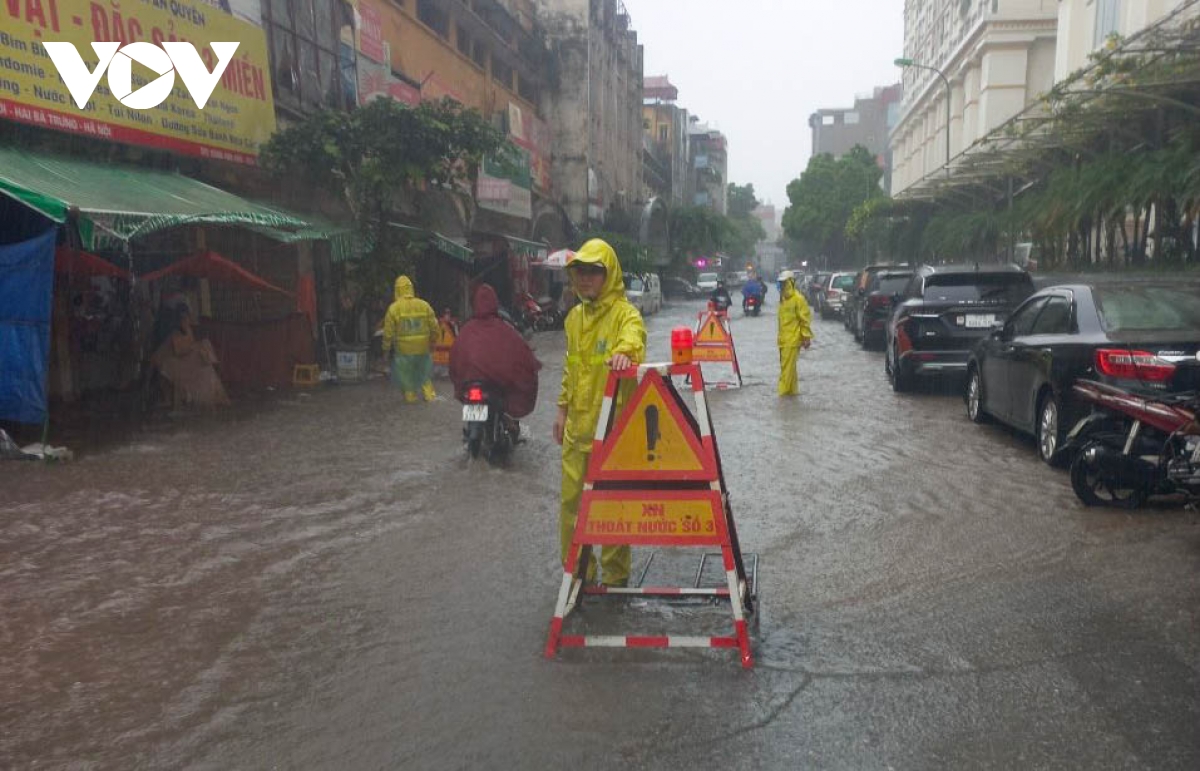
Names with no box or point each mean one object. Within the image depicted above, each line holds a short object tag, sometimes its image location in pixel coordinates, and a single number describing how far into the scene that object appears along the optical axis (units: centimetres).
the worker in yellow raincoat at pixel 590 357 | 520
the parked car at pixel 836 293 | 3553
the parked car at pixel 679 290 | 6000
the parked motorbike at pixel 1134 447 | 654
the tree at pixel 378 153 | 1625
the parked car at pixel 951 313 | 1366
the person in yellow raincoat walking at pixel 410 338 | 1337
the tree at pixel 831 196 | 8212
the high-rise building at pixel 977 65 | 4328
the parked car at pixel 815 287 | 4006
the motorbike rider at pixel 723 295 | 3583
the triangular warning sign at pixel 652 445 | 461
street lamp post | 4226
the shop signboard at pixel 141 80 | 1095
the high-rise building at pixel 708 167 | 11072
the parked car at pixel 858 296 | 2505
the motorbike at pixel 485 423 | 945
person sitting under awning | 1266
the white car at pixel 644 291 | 3909
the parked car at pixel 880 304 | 2234
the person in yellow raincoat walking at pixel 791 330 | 1393
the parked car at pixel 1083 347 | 766
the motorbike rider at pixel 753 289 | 3984
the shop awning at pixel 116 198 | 957
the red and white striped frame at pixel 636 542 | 449
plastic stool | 1628
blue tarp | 973
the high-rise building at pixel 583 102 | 4375
